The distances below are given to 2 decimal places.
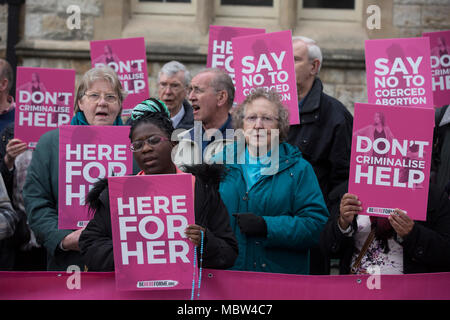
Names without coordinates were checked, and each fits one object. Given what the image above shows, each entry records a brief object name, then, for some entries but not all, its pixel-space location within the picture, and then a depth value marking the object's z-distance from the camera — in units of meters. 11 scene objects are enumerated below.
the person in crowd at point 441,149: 10.69
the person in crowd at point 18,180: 10.45
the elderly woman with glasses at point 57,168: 8.79
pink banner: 7.24
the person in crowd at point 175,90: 12.04
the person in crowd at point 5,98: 11.53
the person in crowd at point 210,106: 10.15
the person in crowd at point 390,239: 7.90
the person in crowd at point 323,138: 10.54
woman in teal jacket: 8.34
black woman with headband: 7.16
